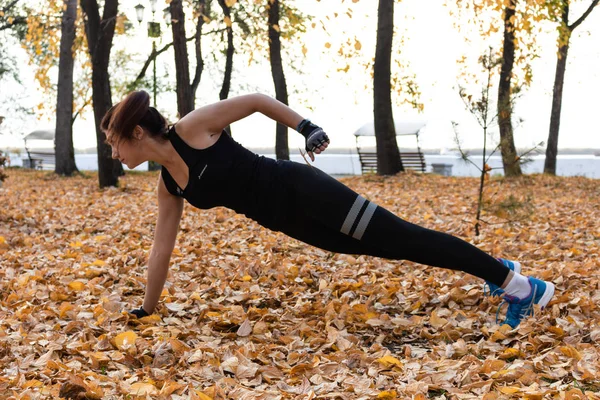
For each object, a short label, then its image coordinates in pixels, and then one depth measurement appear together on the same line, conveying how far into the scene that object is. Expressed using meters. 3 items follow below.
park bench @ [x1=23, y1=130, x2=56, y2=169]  30.18
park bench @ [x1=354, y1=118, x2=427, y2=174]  19.30
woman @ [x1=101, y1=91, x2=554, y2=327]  3.53
